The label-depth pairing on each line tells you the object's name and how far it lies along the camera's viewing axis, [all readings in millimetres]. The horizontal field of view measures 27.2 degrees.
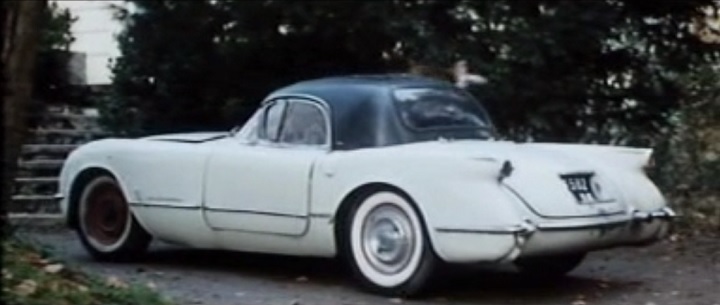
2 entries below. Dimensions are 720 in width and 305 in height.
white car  9344
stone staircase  15672
